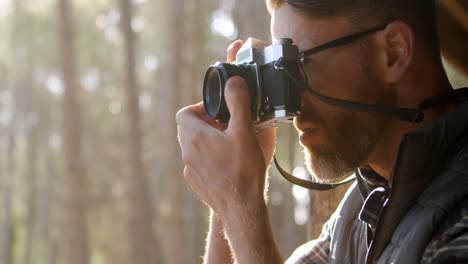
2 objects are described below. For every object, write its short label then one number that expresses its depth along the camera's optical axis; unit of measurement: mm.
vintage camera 2082
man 2023
